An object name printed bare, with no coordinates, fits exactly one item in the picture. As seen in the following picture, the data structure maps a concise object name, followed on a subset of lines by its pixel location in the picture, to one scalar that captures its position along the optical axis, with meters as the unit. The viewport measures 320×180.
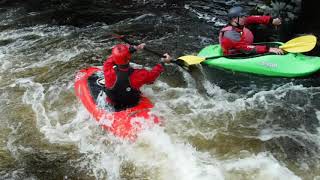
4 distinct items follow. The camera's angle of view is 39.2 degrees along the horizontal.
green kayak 6.69
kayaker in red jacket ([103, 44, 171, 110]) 6.07
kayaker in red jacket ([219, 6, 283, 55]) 6.96
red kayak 6.16
